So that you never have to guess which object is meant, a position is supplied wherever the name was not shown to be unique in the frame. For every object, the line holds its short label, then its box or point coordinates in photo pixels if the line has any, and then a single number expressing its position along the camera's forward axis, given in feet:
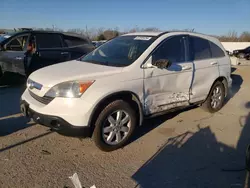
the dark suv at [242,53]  70.75
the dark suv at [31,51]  19.00
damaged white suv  8.88
